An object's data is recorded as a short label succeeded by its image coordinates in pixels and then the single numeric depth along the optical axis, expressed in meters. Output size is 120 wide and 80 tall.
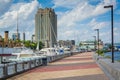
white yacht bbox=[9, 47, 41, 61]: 27.28
